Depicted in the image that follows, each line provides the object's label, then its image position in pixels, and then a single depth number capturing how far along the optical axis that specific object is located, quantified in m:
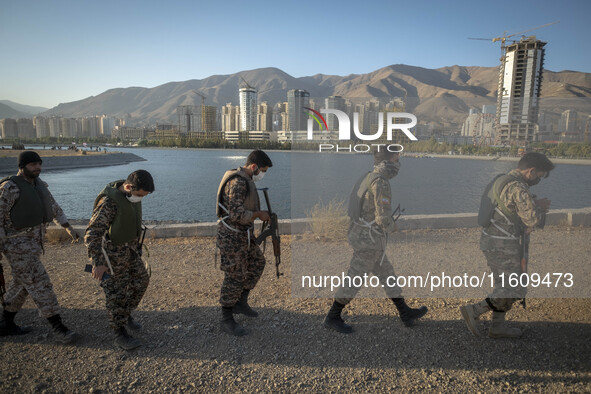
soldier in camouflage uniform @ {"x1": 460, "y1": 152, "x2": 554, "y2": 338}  3.36
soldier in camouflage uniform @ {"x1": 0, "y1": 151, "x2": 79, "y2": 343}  3.47
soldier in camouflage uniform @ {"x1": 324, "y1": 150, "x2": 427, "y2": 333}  3.55
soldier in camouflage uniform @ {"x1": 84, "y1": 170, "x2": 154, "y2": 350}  3.21
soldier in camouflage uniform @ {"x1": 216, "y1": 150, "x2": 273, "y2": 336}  3.55
